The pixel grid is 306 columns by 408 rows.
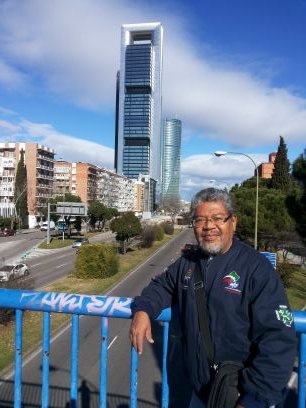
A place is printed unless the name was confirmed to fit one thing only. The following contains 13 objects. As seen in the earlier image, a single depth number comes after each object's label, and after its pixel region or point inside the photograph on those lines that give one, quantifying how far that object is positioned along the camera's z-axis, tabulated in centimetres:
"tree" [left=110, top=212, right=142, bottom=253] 4791
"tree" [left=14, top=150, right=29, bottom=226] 8631
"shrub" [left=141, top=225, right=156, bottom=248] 5865
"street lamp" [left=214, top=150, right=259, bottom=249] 2237
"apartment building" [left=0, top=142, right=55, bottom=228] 9316
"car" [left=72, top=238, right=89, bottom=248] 5729
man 216
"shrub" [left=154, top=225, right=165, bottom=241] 6543
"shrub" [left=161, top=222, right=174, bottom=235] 9025
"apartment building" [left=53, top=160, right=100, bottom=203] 12244
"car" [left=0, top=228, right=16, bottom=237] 7200
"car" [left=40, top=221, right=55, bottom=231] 8244
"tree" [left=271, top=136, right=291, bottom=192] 4956
